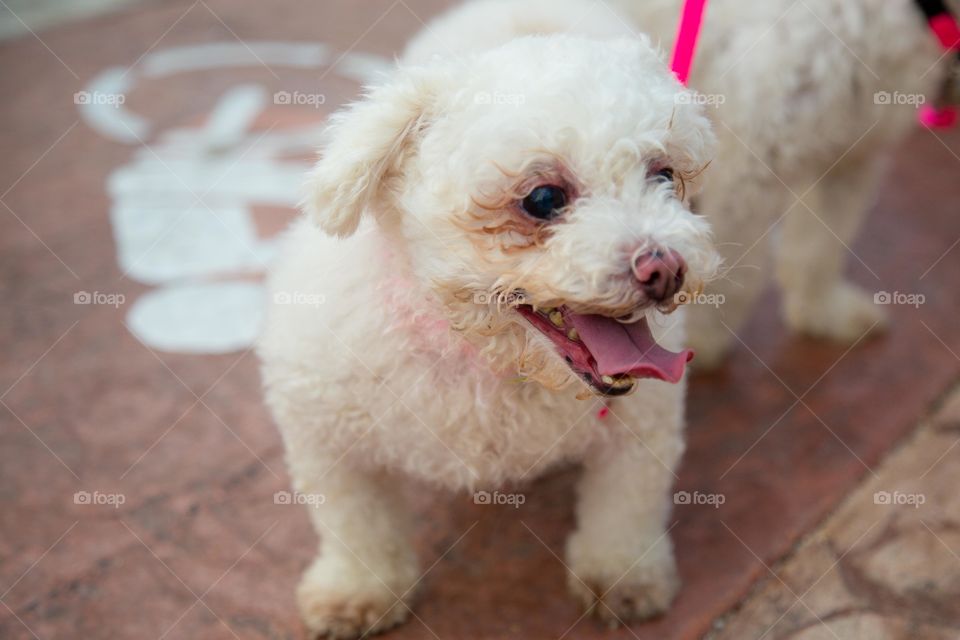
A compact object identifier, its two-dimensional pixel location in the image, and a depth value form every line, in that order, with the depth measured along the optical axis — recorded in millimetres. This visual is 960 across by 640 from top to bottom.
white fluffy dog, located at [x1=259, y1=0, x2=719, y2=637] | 664
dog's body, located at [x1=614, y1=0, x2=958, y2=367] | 873
